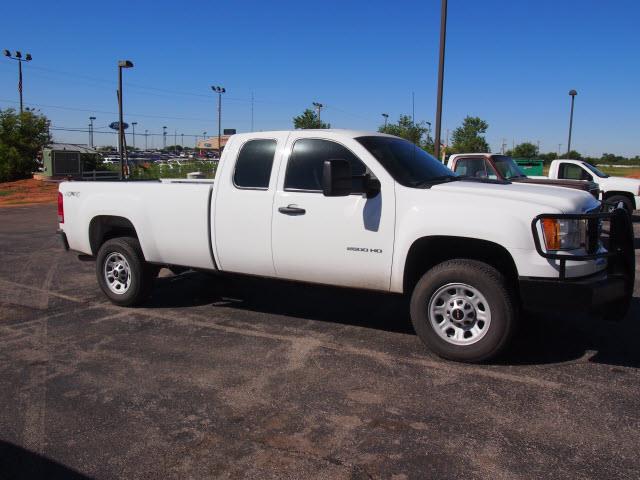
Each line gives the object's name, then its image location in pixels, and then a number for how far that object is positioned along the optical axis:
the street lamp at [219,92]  58.81
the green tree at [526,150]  72.62
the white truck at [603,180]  14.99
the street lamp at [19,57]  44.94
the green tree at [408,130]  35.75
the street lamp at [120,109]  24.23
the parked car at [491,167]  11.91
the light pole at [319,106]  40.97
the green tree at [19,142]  34.88
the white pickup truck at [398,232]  4.44
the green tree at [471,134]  51.72
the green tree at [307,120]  41.71
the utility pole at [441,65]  13.45
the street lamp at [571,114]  32.50
